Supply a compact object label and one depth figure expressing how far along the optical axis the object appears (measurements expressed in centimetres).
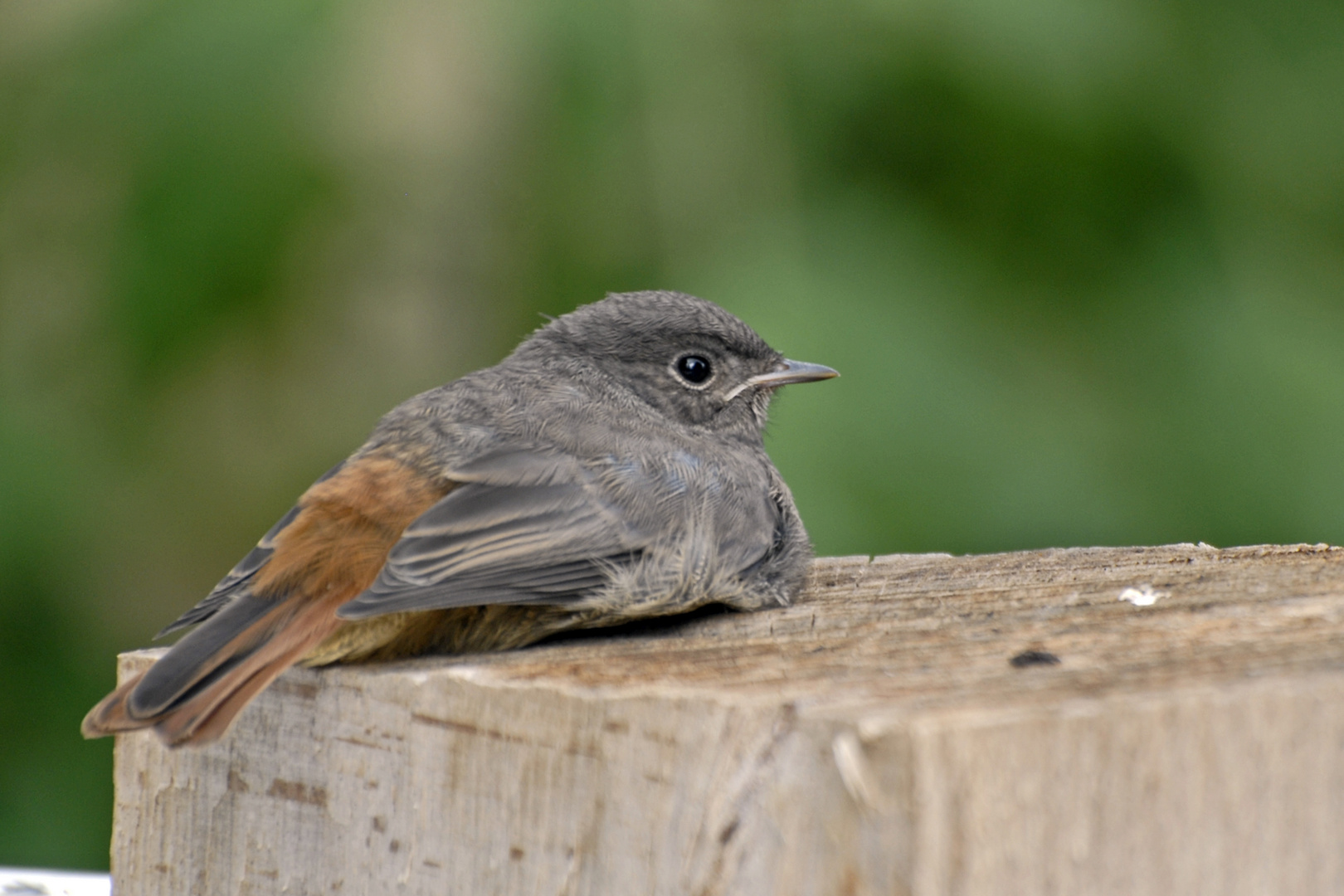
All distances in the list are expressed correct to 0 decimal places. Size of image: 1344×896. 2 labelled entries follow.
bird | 324
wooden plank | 273
